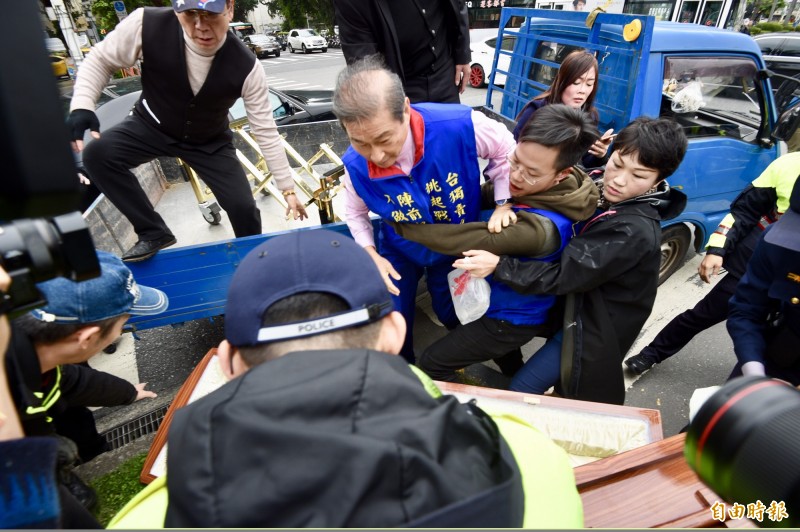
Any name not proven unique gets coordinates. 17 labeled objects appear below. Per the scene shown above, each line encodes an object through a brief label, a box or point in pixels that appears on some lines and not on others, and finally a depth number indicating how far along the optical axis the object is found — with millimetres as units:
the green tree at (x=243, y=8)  36469
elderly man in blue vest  1585
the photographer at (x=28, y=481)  681
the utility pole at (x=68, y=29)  13242
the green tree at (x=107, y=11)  18312
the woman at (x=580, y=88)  2588
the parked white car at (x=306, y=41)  26484
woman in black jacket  1644
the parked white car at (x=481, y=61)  11344
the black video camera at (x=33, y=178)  536
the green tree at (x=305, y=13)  31266
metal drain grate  2361
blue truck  2730
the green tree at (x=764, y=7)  20781
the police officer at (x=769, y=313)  1542
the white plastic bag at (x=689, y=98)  3049
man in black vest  2314
